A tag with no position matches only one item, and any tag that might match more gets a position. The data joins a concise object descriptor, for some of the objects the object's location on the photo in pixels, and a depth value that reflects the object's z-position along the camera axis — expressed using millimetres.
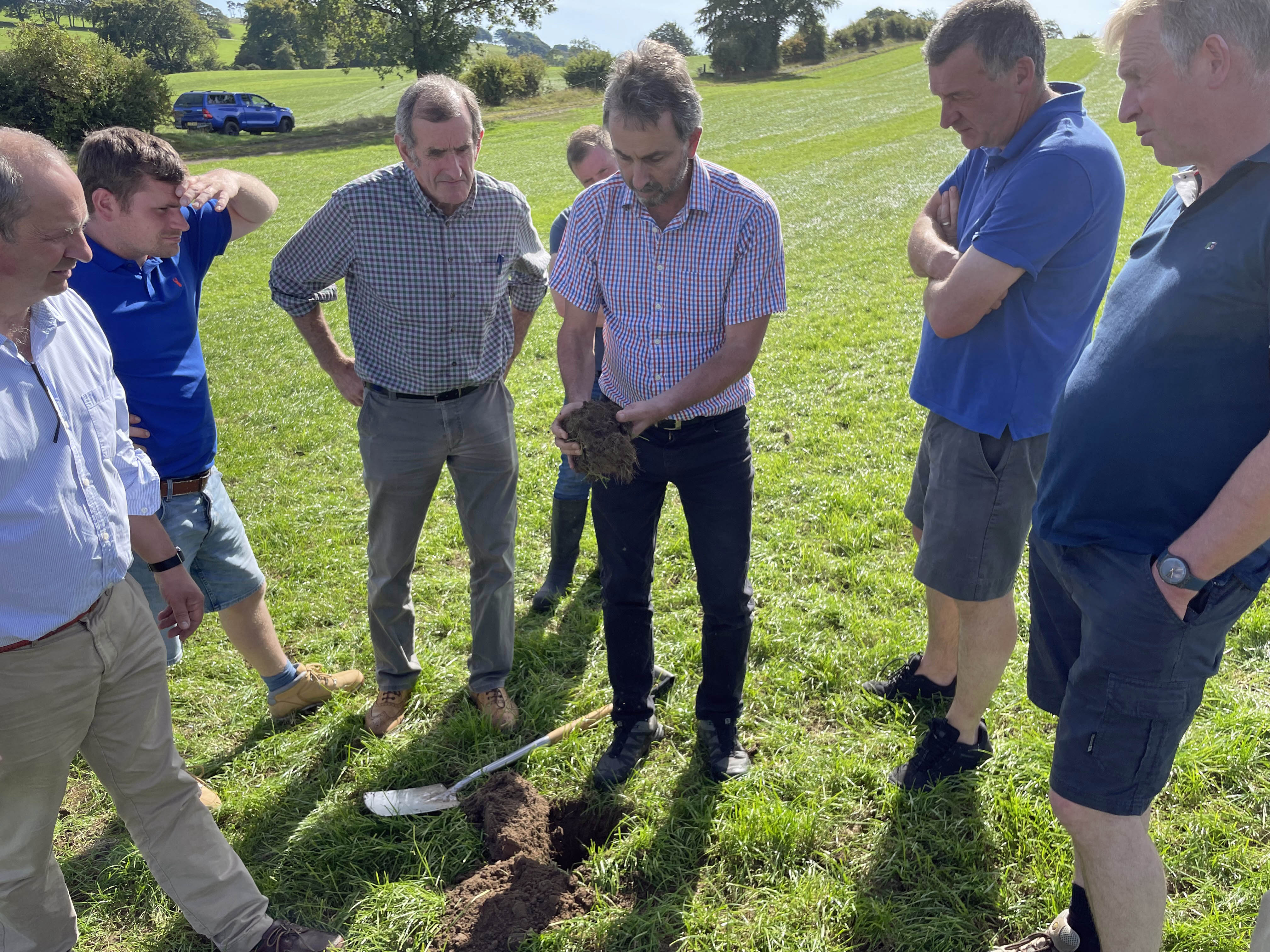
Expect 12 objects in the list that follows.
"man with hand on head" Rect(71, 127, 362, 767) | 3184
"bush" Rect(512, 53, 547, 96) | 46500
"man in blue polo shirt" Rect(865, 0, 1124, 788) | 2777
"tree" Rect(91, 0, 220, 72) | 69750
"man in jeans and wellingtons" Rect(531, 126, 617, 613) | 4984
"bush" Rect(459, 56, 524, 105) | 44344
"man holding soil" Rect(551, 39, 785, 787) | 3031
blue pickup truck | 36469
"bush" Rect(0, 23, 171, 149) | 29500
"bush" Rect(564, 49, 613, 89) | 49031
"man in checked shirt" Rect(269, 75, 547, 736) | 3586
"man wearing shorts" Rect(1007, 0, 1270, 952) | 1924
